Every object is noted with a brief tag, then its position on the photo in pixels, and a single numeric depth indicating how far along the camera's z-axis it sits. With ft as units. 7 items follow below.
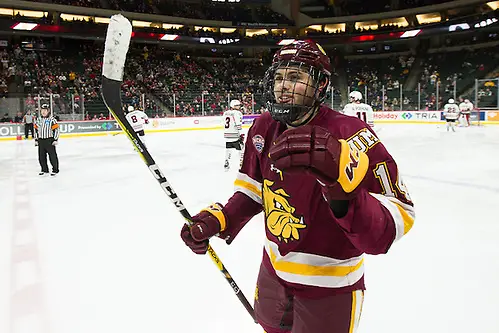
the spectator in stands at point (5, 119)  51.04
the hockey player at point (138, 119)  33.81
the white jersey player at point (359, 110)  27.71
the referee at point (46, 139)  26.55
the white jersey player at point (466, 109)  58.23
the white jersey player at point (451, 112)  51.20
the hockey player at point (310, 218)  3.49
